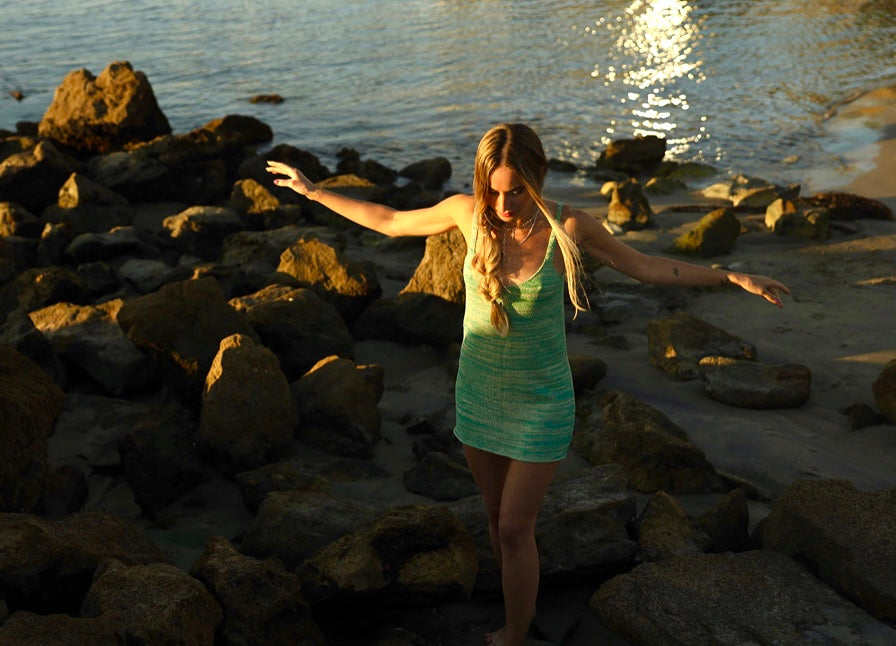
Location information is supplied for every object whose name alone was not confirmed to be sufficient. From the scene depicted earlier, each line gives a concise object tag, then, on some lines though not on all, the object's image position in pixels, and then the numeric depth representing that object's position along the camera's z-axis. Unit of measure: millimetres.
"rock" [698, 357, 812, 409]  7551
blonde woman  4121
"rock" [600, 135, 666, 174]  17844
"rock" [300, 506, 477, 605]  4547
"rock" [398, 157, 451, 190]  16938
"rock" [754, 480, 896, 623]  4645
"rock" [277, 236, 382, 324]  8805
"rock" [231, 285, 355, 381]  7758
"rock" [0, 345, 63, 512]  5121
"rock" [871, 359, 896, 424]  7191
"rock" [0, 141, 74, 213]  13109
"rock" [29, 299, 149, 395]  7484
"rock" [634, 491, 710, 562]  5129
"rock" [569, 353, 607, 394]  7621
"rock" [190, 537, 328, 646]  4332
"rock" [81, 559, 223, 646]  3900
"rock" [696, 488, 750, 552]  5328
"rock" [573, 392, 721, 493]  6176
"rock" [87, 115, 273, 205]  14234
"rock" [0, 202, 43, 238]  11719
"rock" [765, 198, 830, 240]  12562
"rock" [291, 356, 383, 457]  6695
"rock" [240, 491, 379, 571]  5074
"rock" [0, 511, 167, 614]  4223
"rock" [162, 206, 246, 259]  11500
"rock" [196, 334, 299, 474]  6328
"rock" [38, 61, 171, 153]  16703
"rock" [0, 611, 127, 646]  3693
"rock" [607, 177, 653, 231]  13609
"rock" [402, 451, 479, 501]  6059
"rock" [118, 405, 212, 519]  6051
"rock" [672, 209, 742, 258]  12000
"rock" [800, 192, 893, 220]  13461
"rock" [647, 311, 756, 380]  8141
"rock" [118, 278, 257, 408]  7027
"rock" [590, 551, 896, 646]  4332
